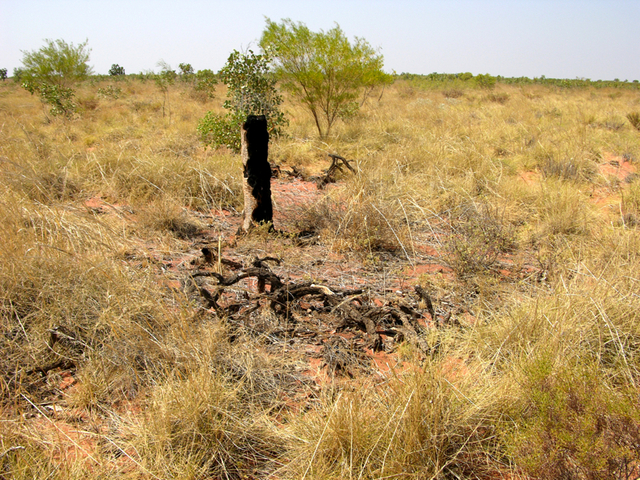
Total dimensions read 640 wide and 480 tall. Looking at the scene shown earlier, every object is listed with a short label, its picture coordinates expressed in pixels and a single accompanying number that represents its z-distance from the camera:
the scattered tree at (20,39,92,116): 13.63
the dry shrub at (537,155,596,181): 5.92
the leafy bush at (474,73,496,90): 22.92
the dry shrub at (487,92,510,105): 17.74
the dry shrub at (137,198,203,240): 3.80
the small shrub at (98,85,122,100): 15.63
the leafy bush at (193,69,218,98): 15.40
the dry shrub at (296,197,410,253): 3.59
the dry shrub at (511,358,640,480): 1.33
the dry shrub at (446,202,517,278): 3.16
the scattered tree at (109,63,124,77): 39.66
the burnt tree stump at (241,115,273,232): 3.75
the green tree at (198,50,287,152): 6.57
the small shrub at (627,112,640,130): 10.57
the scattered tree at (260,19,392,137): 8.36
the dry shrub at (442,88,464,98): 20.62
